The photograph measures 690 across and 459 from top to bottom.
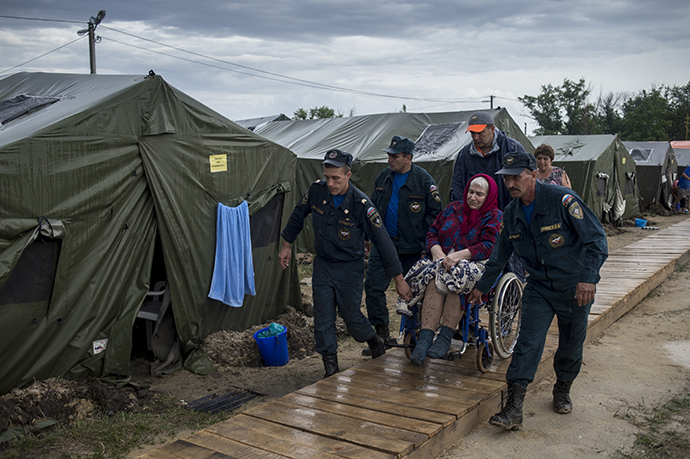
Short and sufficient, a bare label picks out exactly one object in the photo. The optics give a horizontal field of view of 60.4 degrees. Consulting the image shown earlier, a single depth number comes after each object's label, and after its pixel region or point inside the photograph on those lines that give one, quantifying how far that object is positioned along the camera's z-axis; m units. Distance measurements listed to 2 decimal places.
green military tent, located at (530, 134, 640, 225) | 14.64
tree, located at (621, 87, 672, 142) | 35.84
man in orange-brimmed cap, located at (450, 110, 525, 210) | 4.77
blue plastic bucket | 5.63
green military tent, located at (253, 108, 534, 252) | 10.73
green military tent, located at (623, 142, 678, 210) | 20.08
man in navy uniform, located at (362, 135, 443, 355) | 4.99
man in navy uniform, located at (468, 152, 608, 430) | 3.46
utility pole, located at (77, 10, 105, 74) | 18.33
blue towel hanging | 5.72
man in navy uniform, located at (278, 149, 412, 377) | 4.35
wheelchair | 4.07
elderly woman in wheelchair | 4.01
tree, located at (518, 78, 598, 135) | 36.56
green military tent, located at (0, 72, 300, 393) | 4.33
